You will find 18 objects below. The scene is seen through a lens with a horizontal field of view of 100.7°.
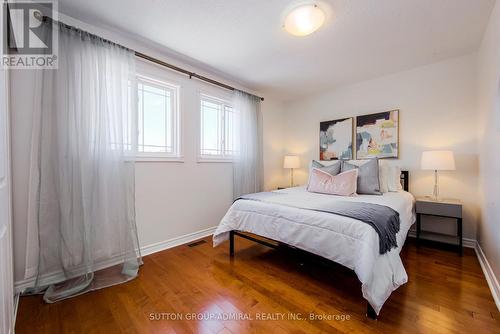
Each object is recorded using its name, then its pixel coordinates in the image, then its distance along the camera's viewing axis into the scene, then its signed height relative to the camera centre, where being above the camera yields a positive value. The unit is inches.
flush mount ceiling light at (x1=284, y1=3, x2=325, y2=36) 67.7 +50.0
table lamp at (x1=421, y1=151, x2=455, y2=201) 92.5 +2.3
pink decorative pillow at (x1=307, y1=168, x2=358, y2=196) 99.2 -8.9
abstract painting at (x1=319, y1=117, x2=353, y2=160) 134.3 +17.7
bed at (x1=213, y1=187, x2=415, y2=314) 52.6 -22.1
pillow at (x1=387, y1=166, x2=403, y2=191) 106.5 -7.2
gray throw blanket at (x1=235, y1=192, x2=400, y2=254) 56.6 -14.9
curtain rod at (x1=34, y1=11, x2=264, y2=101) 65.7 +46.7
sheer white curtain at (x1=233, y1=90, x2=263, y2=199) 129.8 +13.4
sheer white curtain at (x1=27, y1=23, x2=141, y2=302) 66.0 -2.8
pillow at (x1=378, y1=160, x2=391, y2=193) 106.3 -6.1
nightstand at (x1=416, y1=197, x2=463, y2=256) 91.1 -19.8
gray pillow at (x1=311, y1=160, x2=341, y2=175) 113.8 -1.6
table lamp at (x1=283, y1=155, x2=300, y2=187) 152.6 +2.4
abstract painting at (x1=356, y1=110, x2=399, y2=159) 118.3 +18.0
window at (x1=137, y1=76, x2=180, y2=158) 93.8 +22.3
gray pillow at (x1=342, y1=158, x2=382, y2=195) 100.7 -6.5
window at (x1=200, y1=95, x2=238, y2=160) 118.2 +22.0
